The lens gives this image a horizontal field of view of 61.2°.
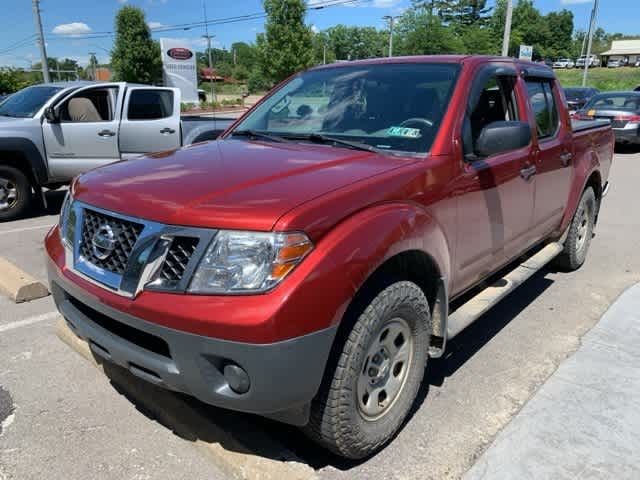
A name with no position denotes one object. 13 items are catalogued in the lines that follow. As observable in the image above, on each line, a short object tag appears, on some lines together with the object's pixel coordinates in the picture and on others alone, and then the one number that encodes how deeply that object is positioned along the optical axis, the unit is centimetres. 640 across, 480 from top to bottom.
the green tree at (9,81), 2586
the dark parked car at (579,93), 2109
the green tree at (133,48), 3681
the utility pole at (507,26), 2030
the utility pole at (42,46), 2534
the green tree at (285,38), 3597
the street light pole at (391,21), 4630
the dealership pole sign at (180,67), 3472
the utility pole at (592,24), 3456
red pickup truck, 202
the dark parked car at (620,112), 1484
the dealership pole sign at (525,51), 2909
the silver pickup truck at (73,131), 716
